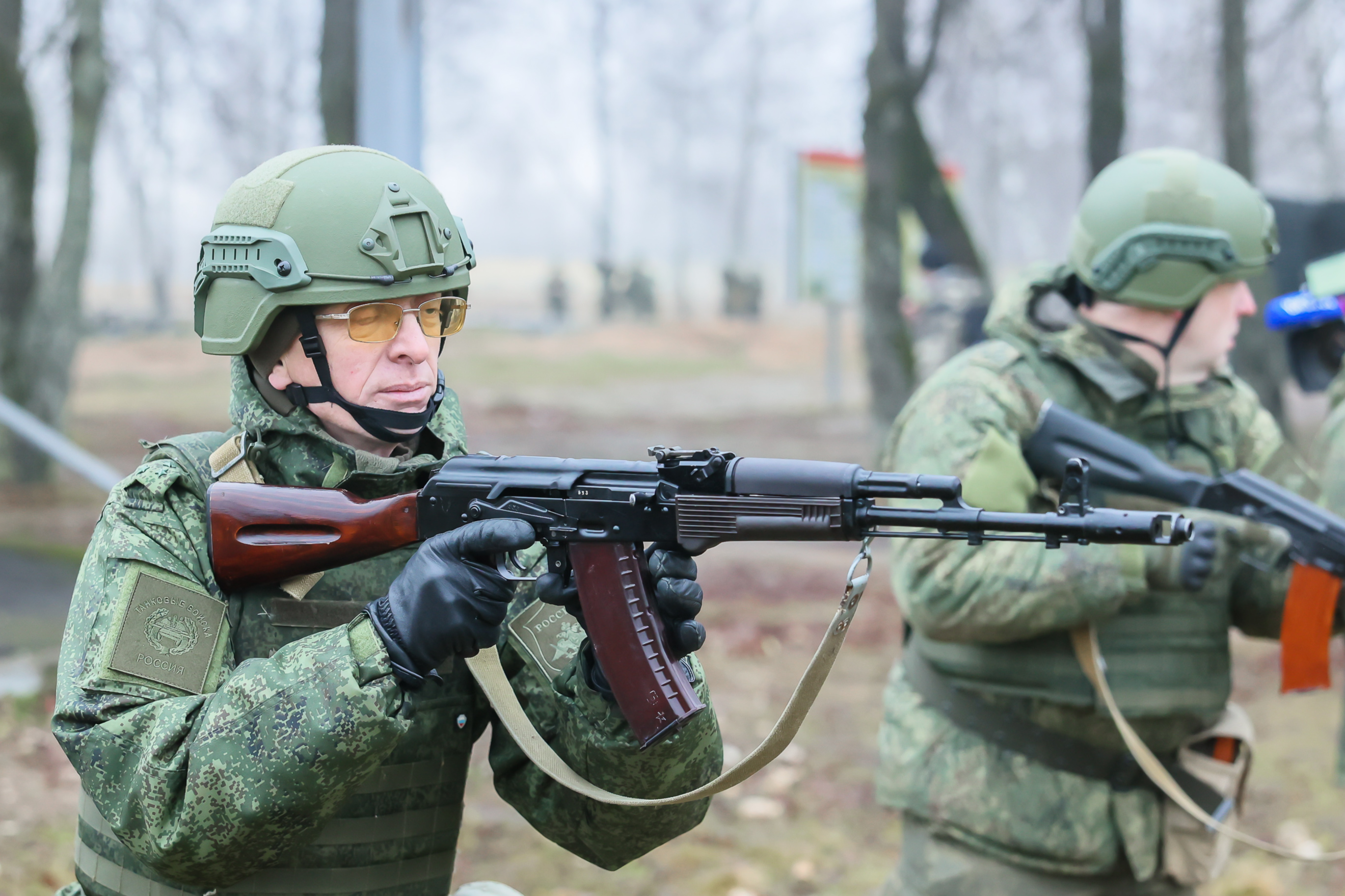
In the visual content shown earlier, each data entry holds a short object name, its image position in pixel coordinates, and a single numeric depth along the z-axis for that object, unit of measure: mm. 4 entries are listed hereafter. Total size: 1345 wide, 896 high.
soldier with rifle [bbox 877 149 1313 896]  3312
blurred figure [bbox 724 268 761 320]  35656
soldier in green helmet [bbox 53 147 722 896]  2037
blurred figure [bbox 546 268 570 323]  33934
